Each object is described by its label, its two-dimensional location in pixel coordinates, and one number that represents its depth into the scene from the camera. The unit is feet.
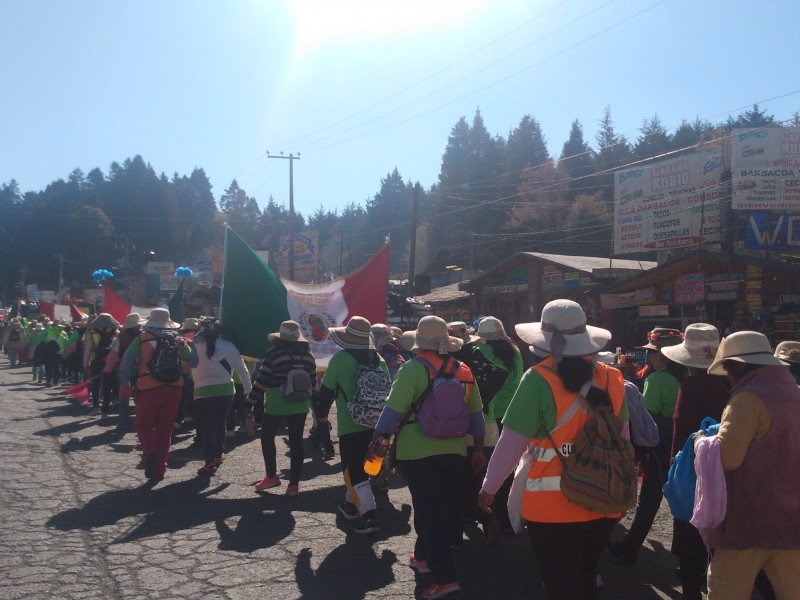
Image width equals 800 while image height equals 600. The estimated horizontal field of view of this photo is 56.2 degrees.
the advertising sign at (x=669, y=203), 77.82
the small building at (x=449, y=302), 107.14
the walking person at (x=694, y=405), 14.56
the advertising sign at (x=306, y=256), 116.88
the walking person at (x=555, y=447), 11.22
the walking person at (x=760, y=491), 10.54
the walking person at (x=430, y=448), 15.60
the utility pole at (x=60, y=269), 202.02
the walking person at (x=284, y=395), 24.49
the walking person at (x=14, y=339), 87.25
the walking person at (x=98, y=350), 45.83
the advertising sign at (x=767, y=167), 73.46
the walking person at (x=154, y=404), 26.48
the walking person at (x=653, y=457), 17.80
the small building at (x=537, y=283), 84.38
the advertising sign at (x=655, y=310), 69.97
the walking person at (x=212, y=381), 27.37
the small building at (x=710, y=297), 61.67
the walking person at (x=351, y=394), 20.81
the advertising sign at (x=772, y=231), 70.85
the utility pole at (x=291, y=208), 118.73
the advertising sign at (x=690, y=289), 67.15
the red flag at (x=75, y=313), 65.82
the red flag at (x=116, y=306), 53.83
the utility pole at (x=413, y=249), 110.00
